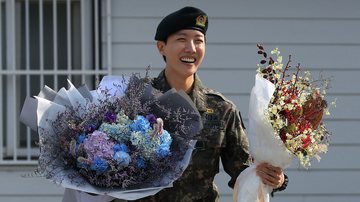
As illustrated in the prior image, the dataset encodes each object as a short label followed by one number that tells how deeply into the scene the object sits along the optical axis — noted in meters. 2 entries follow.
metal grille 9.48
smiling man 5.54
